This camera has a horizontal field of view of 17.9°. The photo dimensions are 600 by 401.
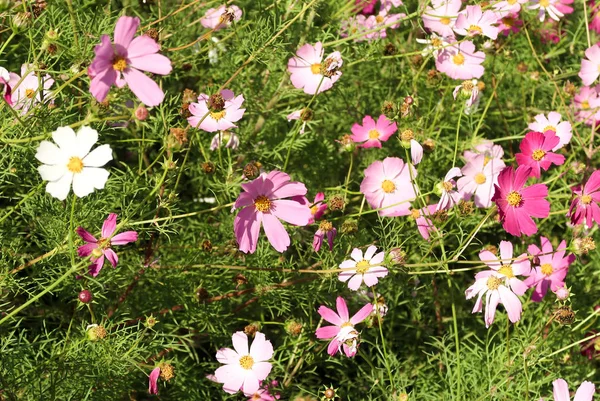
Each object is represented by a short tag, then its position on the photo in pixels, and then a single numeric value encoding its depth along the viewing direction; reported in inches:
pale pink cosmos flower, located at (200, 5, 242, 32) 87.7
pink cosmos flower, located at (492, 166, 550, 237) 80.0
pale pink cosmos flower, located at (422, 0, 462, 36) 89.4
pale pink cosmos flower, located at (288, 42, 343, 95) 86.3
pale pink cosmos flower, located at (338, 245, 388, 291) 79.9
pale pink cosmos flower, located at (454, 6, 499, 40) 87.2
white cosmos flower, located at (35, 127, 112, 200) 72.1
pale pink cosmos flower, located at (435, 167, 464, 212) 80.4
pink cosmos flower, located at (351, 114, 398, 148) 86.9
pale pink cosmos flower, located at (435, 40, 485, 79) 88.8
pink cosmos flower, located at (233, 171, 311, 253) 77.6
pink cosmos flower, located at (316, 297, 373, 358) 79.7
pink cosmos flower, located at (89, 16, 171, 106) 71.0
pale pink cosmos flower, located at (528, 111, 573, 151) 88.9
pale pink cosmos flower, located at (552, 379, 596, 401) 78.5
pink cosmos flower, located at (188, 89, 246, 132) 80.9
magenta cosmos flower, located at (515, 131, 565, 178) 82.0
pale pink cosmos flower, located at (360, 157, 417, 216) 84.3
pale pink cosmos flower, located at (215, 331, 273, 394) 80.3
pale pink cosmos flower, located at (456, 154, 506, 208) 86.5
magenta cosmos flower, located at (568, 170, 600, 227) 81.8
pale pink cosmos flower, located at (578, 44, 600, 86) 92.0
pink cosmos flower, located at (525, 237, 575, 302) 84.8
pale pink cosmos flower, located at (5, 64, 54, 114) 78.3
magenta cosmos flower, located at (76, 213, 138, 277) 76.2
